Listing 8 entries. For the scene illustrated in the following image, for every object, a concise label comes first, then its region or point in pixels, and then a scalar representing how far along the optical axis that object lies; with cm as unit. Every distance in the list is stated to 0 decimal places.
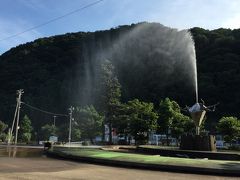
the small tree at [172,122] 2925
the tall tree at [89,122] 4201
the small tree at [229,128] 2656
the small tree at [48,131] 4860
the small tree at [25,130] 4646
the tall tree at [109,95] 4066
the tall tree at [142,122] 2687
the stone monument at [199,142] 1339
